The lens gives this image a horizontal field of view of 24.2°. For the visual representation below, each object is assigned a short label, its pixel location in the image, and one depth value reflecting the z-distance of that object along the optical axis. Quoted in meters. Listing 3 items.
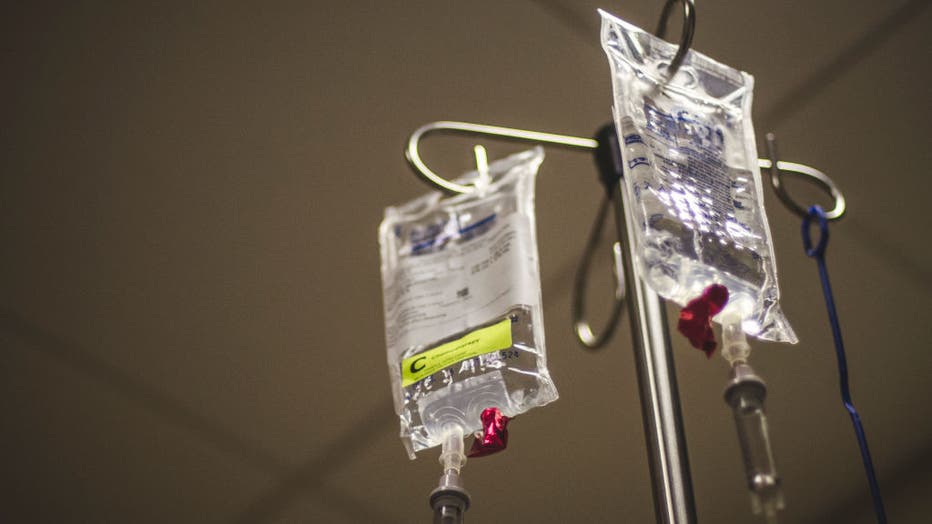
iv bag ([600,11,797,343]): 1.14
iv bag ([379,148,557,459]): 1.20
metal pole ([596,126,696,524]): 1.13
